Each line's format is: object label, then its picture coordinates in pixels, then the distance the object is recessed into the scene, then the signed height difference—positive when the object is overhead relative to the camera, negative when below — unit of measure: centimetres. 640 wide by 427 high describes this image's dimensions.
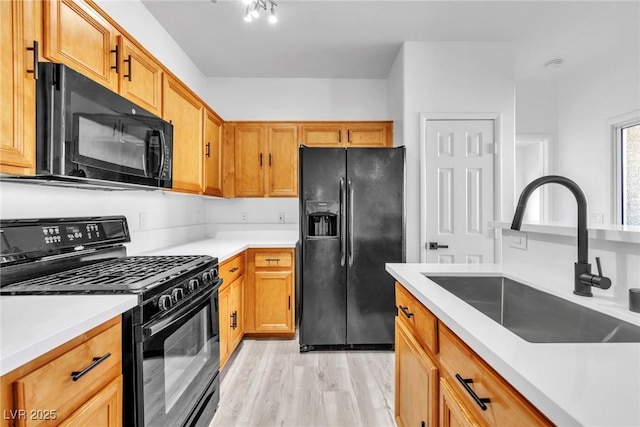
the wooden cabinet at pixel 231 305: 233 -71
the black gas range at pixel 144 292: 120 -35
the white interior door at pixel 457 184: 291 +26
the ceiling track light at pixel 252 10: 190 +122
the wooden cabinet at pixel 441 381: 70 -49
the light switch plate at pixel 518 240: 149 -13
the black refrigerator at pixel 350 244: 278 -26
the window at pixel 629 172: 327 +41
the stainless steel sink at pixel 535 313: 95 -36
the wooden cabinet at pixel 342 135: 344 +82
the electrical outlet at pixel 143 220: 237 -5
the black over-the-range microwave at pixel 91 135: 120 +34
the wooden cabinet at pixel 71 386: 75 -45
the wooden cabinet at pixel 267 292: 301 -72
